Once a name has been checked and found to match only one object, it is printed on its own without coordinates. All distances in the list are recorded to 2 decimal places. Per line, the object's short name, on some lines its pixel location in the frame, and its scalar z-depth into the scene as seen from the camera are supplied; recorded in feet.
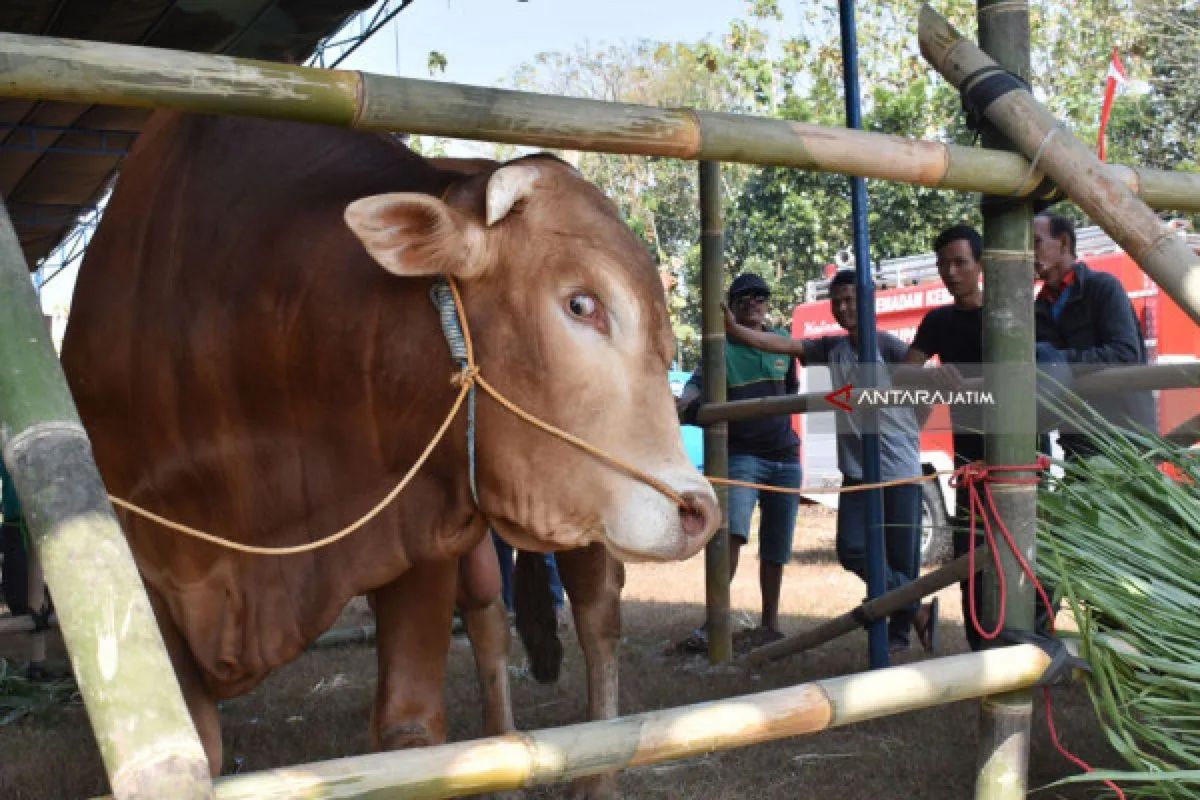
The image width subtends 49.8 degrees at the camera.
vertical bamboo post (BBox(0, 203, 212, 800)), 4.08
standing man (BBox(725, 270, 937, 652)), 18.62
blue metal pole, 15.57
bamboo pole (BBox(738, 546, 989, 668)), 11.17
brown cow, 7.66
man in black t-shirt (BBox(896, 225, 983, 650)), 16.35
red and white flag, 18.42
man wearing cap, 19.85
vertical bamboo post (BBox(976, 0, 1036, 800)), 8.44
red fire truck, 28.68
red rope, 8.51
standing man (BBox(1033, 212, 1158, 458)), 14.21
